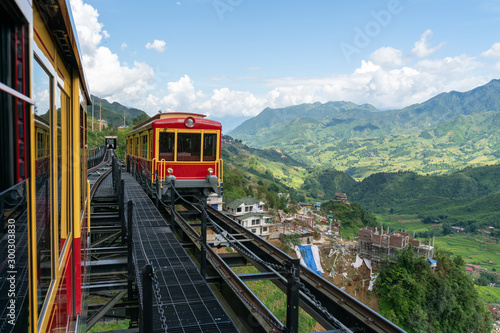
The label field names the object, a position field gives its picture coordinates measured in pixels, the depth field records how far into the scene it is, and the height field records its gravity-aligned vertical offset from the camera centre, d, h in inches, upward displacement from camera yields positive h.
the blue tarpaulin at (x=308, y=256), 1637.9 -499.6
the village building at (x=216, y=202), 1818.8 -263.1
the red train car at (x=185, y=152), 397.4 -0.5
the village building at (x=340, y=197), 3927.2 -501.0
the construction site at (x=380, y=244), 1716.8 -446.0
